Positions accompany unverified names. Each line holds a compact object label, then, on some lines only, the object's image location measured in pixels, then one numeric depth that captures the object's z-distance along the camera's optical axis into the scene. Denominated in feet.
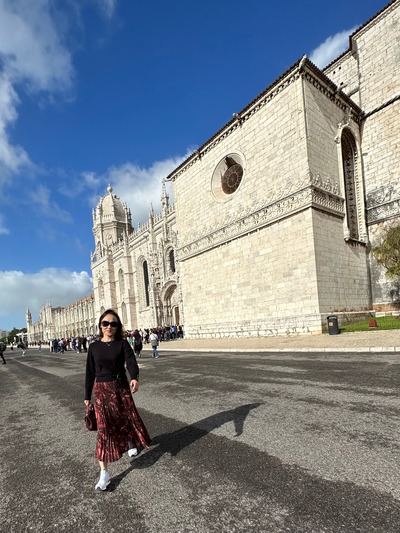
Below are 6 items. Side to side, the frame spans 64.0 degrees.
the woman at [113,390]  10.30
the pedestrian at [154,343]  51.16
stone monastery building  54.44
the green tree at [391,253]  53.31
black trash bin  46.75
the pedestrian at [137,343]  50.24
